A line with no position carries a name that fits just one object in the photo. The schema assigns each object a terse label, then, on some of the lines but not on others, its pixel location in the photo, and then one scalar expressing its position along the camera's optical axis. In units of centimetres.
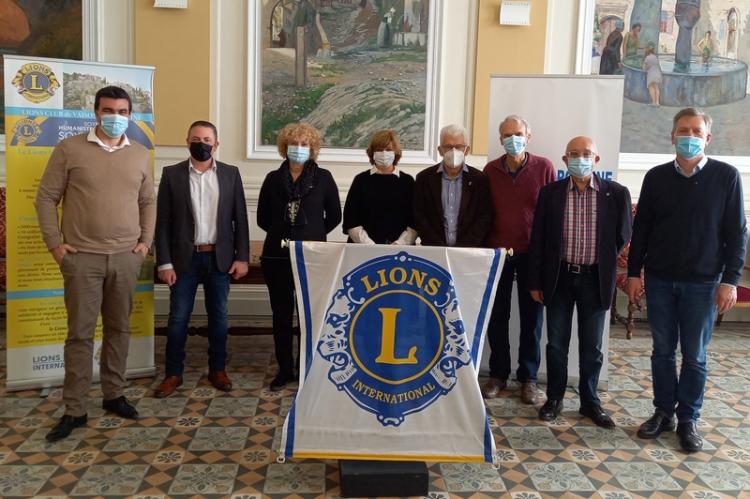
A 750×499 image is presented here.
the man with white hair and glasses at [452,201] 376
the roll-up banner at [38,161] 379
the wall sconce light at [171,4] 532
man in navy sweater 321
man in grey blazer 380
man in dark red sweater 385
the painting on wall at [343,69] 553
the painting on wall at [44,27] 540
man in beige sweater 331
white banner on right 415
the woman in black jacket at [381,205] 381
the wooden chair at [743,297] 547
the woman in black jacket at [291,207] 384
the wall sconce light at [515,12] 552
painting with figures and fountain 581
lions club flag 276
